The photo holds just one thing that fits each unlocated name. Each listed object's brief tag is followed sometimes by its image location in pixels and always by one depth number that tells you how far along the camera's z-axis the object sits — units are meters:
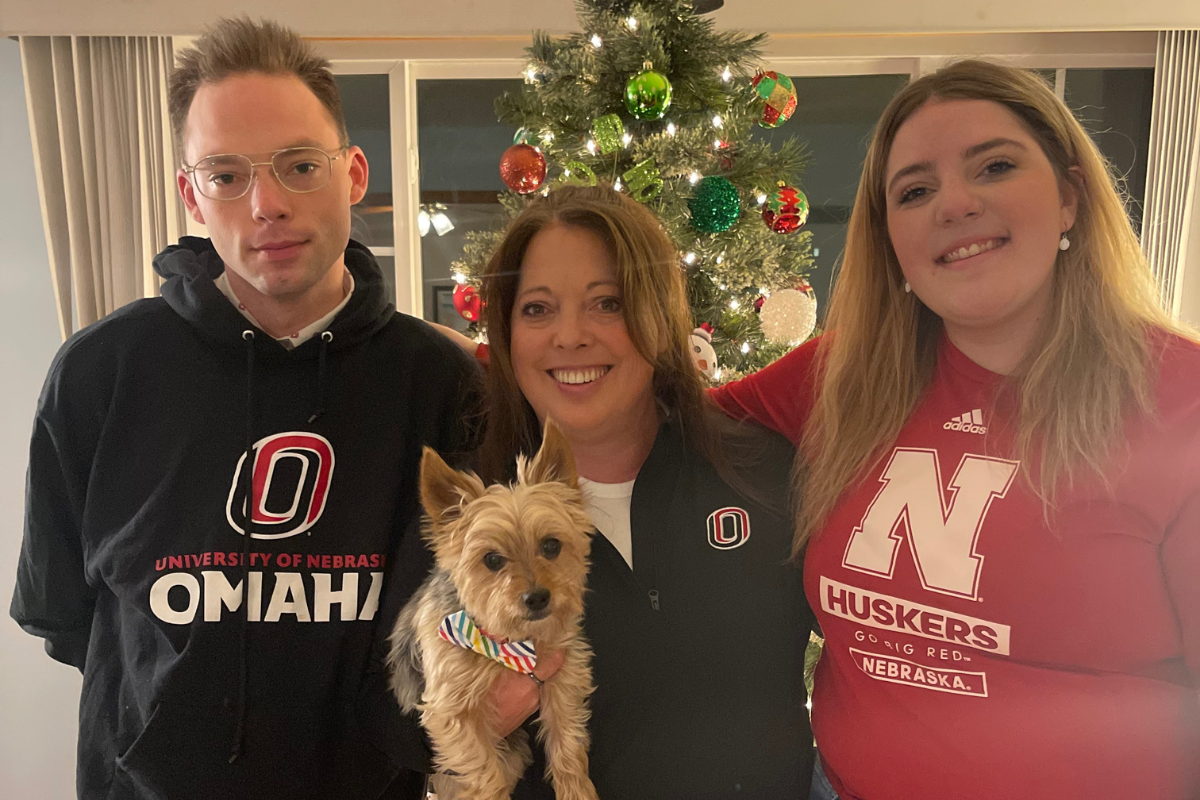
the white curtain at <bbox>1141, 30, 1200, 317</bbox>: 3.63
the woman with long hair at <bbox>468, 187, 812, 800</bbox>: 1.40
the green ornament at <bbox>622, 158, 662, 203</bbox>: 2.62
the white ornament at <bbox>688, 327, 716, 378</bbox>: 2.48
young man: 1.49
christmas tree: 2.62
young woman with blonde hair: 1.25
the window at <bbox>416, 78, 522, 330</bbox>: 4.25
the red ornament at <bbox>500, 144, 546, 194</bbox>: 2.69
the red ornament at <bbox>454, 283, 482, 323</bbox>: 2.45
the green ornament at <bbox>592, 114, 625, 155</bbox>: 2.60
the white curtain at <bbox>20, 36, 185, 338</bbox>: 3.29
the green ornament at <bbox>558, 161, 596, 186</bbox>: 2.63
